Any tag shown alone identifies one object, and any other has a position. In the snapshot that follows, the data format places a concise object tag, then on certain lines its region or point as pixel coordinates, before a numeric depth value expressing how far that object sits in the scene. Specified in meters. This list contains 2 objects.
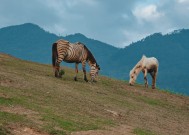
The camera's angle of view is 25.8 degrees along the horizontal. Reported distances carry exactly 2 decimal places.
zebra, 31.14
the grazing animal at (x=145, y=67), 38.60
